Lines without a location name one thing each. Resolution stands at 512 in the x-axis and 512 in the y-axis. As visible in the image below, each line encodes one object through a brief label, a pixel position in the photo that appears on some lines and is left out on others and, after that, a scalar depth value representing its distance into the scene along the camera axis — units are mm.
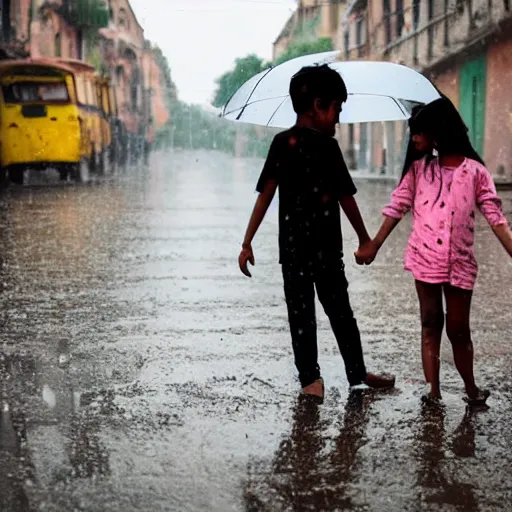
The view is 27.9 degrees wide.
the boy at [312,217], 4203
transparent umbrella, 4766
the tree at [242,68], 31147
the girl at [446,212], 4039
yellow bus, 21219
